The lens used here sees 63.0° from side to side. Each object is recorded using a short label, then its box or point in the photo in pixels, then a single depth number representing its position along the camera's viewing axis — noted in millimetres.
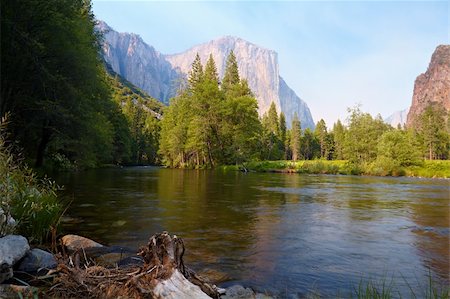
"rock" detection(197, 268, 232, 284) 7402
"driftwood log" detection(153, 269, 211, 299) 4652
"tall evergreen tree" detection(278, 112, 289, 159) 136888
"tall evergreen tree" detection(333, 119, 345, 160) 125438
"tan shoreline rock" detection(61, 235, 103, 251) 9041
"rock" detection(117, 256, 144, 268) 7709
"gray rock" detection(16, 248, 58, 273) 6547
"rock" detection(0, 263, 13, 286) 5723
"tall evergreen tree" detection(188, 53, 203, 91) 90881
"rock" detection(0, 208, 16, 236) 6757
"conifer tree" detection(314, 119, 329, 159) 138375
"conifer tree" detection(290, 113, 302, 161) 130625
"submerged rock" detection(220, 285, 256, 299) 6368
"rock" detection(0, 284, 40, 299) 5020
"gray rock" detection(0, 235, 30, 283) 5797
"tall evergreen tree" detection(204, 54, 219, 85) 87950
